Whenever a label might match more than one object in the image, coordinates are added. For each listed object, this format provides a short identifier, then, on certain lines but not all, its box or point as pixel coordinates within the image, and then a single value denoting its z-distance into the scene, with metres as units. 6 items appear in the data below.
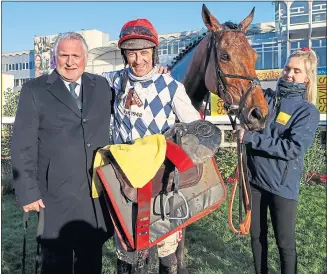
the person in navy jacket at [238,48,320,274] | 2.61
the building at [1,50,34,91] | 41.06
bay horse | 2.48
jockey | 2.25
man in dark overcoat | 2.10
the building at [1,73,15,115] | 20.06
